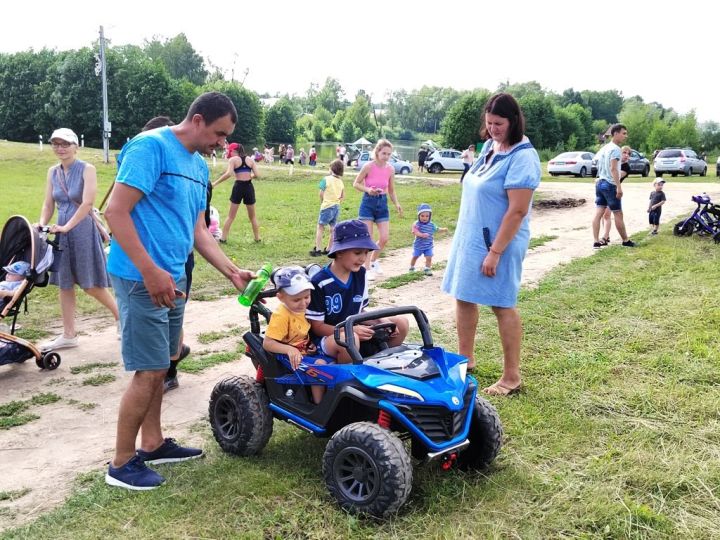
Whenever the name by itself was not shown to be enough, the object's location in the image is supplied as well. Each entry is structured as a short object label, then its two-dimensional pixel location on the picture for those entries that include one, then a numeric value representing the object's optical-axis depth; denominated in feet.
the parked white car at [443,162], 122.11
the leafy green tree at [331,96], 462.19
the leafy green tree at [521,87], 308.40
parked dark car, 110.21
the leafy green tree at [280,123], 252.42
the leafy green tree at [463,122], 199.82
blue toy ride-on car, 10.36
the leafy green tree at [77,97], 191.31
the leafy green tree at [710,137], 218.79
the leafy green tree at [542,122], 213.46
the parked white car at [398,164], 112.47
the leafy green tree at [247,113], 218.18
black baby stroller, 17.42
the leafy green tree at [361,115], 365.61
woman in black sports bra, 38.09
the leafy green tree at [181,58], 320.29
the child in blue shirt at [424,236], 30.17
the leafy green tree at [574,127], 221.87
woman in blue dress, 14.67
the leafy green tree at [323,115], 387.75
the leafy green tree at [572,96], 369.50
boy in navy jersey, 12.74
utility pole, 111.75
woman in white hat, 18.86
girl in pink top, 29.71
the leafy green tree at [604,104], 395.55
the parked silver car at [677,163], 110.22
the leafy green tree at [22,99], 200.64
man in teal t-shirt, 10.57
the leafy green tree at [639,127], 221.05
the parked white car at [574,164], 105.91
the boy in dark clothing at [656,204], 42.93
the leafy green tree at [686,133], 208.64
